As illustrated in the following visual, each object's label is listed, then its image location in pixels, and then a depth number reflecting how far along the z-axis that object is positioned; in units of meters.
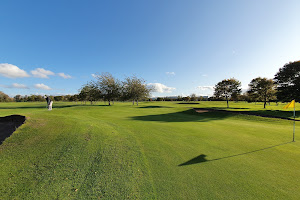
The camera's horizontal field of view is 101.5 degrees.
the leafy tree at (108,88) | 41.72
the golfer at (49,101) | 15.68
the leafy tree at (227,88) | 40.91
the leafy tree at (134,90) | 44.97
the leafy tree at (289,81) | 24.36
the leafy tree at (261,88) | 37.03
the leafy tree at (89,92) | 42.22
